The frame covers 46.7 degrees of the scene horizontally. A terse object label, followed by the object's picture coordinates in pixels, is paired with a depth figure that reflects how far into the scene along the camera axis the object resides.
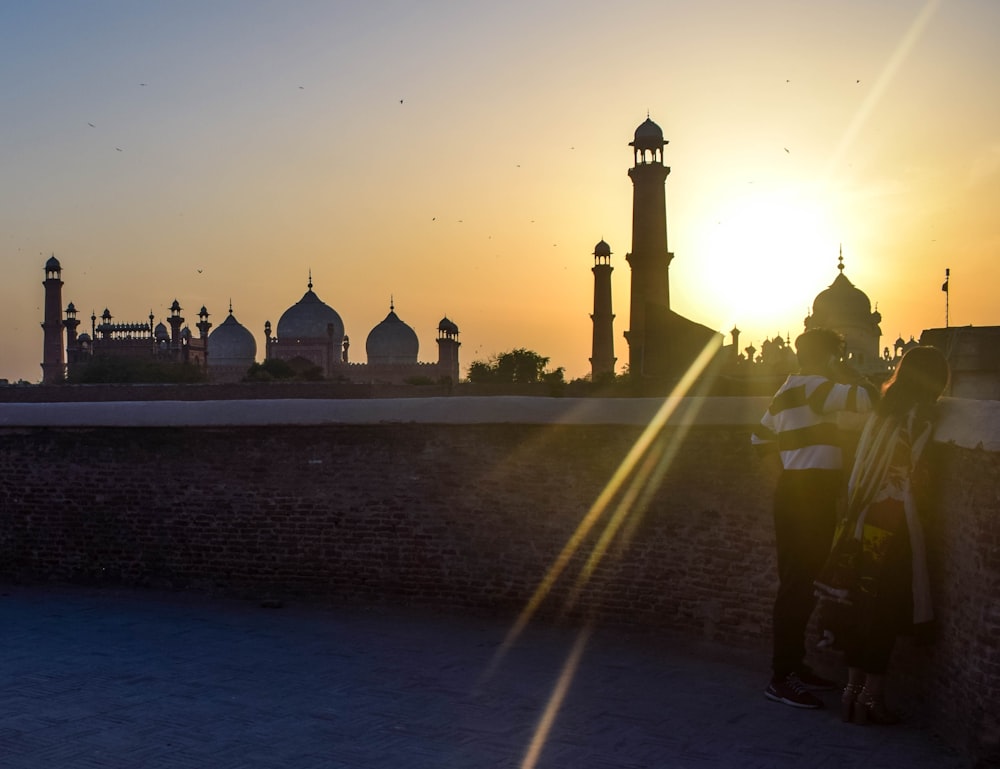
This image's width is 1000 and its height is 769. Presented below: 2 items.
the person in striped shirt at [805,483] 5.81
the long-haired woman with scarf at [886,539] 5.34
